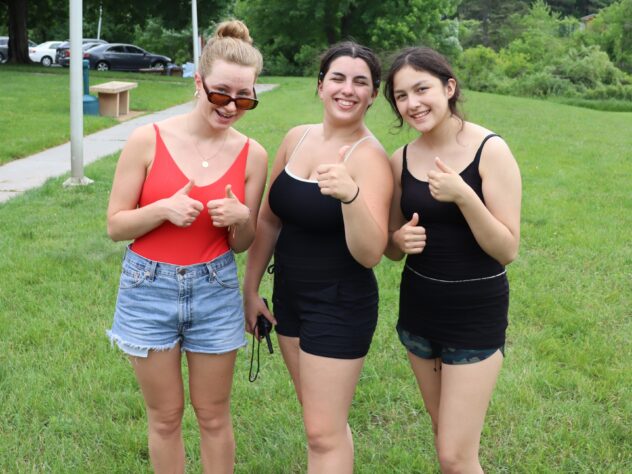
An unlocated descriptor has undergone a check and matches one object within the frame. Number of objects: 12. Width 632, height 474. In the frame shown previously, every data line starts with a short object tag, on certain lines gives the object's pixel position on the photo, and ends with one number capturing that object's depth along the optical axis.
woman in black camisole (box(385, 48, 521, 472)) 2.36
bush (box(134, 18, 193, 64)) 49.65
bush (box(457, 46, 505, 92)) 39.59
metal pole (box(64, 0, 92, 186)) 8.45
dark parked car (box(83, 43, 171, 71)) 34.75
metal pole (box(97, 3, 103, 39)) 47.66
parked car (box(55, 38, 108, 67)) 34.38
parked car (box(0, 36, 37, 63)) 33.50
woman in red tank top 2.43
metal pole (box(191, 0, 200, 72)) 19.61
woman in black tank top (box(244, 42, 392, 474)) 2.44
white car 35.81
